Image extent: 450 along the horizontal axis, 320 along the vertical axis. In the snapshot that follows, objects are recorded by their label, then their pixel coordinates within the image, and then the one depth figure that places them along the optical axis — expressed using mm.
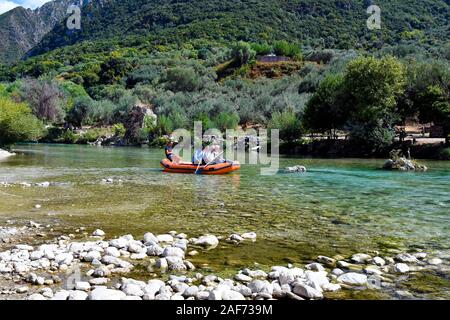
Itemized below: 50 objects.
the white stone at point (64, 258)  8266
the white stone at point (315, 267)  8120
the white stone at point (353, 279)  7520
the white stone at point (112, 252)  8859
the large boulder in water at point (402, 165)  29609
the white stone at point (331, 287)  7176
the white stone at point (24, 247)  9196
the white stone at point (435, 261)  8789
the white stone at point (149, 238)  9897
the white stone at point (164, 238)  10211
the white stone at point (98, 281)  7295
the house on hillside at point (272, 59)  122188
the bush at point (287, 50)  124438
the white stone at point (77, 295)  6285
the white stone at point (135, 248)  9266
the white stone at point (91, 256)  8641
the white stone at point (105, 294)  6262
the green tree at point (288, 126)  52812
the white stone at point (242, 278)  7578
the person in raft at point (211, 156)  29109
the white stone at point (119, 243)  9453
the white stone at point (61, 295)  6309
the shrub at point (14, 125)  42875
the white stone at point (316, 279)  7145
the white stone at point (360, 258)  8828
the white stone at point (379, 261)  8656
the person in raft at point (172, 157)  30638
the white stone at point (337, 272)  7944
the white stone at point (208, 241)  10022
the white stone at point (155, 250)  9169
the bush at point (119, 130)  78188
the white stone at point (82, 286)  6957
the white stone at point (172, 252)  8883
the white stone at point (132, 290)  6608
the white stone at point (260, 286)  6905
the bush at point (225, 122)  68975
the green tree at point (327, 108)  46375
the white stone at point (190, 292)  6648
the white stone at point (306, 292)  6816
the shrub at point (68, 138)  79688
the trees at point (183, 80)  105938
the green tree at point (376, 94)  41719
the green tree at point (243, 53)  119812
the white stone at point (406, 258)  8906
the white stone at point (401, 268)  8242
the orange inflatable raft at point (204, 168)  28188
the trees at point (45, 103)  88438
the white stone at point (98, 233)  10819
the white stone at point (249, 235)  10711
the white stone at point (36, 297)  6332
